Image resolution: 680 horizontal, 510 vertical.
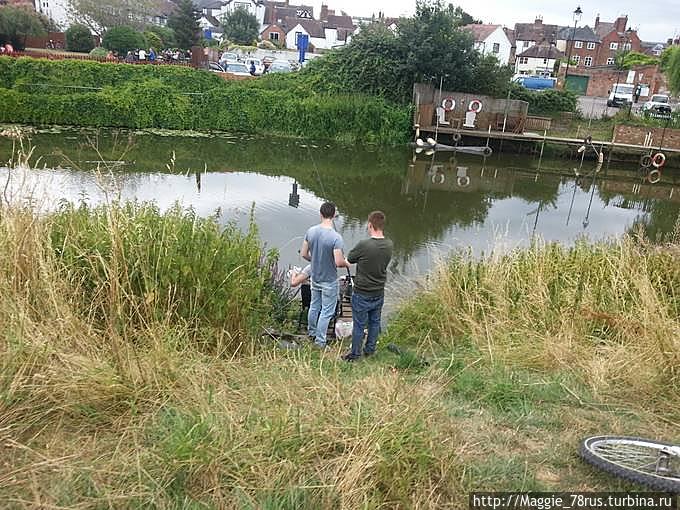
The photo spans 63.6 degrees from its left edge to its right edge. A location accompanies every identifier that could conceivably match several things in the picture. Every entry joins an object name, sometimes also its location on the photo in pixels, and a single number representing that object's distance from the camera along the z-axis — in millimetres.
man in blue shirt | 5602
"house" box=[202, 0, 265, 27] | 69625
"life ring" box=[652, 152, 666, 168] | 22855
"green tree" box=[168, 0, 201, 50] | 40312
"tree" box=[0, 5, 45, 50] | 30750
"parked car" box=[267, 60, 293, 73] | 31203
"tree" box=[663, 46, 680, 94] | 25484
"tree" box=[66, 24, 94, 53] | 33062
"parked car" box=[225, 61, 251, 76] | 30875
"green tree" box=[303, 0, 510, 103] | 24062
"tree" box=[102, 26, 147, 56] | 32781
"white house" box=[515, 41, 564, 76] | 50462
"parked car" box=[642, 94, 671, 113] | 27900
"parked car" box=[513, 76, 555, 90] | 39281
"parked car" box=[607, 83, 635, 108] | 35719
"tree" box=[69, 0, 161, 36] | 38812
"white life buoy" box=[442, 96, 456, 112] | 23922
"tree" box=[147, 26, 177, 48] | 42281
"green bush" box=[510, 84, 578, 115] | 27250
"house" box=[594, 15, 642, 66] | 56969
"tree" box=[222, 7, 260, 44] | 54562
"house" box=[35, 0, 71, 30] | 51719
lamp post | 32938
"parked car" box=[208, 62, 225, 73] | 30631
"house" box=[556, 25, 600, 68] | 57469
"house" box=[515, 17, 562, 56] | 62438
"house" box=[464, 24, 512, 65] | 55281
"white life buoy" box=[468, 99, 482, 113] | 23844
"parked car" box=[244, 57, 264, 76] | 32219
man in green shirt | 5320
